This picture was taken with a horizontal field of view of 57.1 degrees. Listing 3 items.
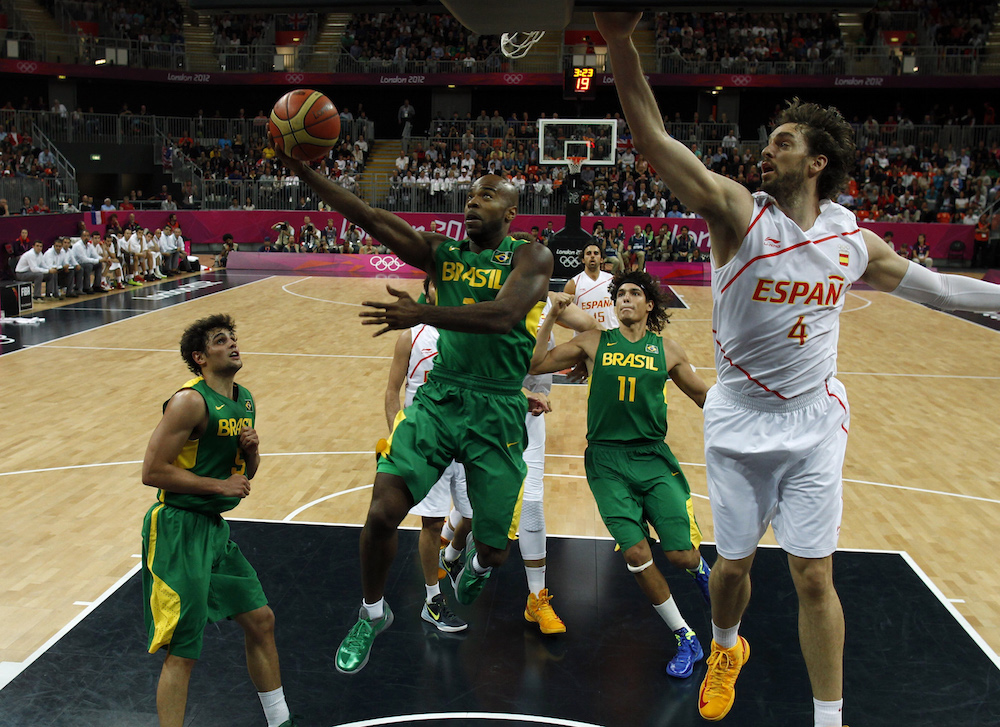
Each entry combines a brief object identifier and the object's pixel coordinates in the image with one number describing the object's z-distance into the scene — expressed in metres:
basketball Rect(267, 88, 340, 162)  4.07
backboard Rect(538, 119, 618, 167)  23.44
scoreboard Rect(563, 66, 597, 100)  20.03
